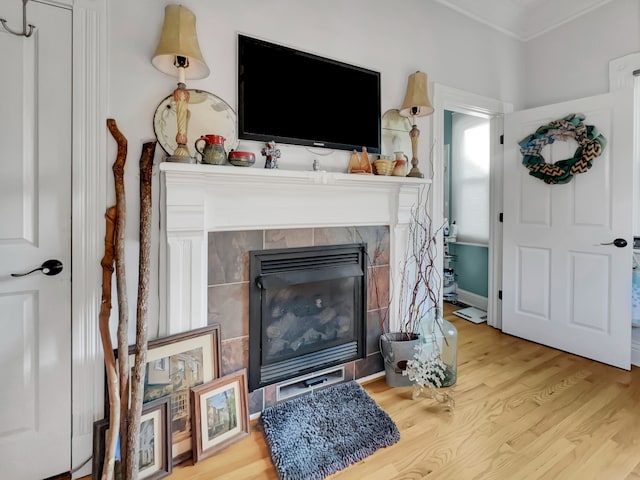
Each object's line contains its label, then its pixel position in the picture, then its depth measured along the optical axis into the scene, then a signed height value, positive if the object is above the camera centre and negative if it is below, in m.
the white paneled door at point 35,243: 1.33 -0.03
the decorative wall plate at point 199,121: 1.57 +0.60
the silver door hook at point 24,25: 1.33 +0.89
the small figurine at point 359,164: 2.02 +0.47
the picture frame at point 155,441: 1.36 -0.90
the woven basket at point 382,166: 2.04 +0.46
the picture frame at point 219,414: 1.51 -0.88
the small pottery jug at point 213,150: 1.55 +0.43
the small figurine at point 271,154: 1.74 +0.46
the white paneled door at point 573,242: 2.35 -0.03
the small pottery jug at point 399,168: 2.11 +0.46
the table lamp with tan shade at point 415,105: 2.12 +0.89
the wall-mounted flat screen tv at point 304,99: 1.75 +0.84
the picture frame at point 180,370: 1.49 -0.65
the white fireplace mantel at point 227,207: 1.54 +0.17
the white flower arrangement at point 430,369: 1.97 -0.83
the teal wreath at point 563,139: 2.43 +0.73
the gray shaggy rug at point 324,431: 1.45 -1.01
